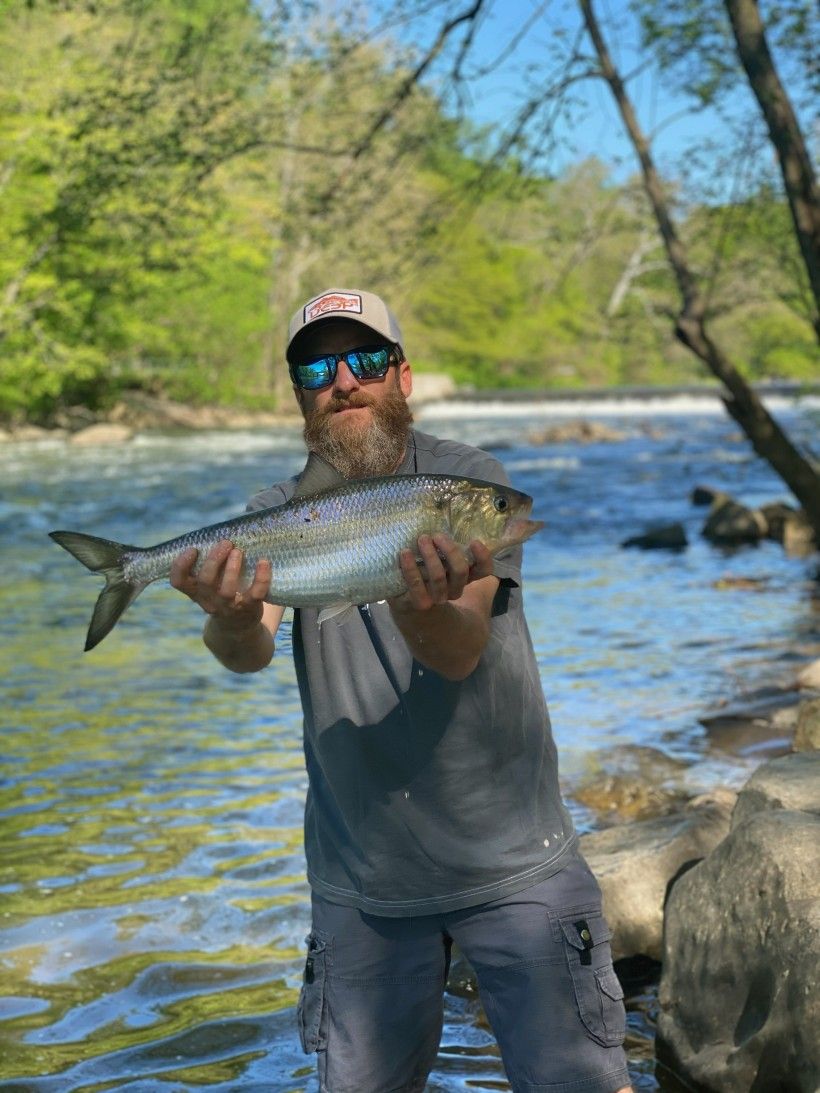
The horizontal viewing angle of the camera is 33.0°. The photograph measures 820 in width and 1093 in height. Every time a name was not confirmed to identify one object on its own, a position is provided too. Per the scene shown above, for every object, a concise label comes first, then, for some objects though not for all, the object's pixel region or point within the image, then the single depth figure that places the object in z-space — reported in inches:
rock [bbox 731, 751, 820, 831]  194.1
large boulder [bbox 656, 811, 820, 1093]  153.0
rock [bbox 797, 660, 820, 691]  391.9
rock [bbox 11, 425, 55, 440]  1641.2
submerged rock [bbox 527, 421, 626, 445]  1621.6
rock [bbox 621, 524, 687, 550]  789.9
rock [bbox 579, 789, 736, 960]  210.4
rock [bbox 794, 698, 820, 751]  284.5
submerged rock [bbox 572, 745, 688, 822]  289.4
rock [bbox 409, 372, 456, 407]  2375.4
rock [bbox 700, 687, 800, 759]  336.8
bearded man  121.0
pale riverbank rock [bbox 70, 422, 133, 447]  1594.5
